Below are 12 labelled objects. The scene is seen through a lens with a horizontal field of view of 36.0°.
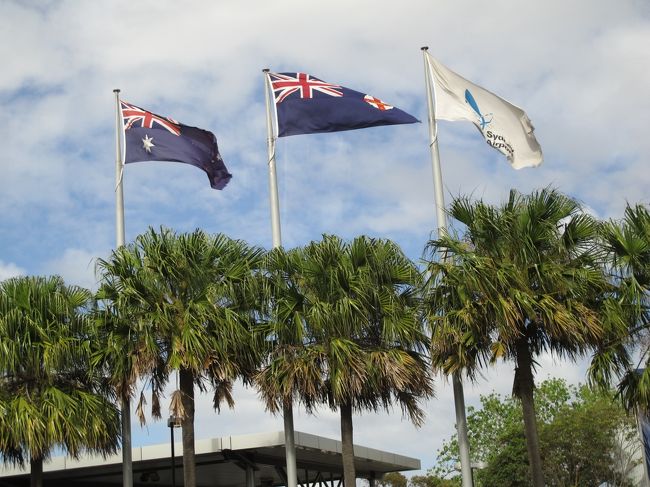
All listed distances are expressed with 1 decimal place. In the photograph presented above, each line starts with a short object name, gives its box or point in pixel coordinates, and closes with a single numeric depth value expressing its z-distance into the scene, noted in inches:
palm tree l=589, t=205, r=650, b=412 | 846.5
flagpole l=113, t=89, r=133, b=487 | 953.5
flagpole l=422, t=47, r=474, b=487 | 898.1
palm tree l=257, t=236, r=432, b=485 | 883.4
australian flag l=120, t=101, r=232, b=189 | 1038.4
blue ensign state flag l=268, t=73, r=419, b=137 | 995.3
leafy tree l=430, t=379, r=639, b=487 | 2150.6
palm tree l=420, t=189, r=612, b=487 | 845.2
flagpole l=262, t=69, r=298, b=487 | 942.4
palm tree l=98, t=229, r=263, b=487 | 905.5
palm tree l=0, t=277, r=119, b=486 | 896.9
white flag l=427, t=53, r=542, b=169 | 978.1
